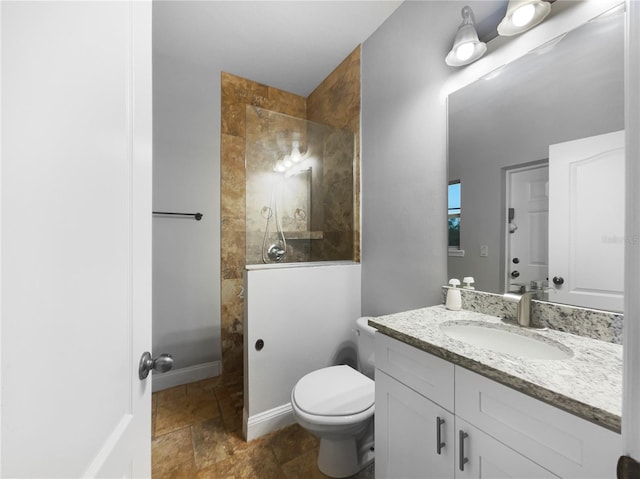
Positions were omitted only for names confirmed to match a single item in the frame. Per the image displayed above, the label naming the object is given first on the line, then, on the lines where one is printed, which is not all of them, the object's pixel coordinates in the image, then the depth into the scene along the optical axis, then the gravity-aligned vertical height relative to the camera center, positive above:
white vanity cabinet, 0.57 -0.51
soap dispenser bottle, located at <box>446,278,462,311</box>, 1.26 -0.28
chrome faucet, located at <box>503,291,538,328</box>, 1.02 -0.27
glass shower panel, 1.90 +0.37
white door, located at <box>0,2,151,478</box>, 0.30 +0.00
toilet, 1.21 -0.80
